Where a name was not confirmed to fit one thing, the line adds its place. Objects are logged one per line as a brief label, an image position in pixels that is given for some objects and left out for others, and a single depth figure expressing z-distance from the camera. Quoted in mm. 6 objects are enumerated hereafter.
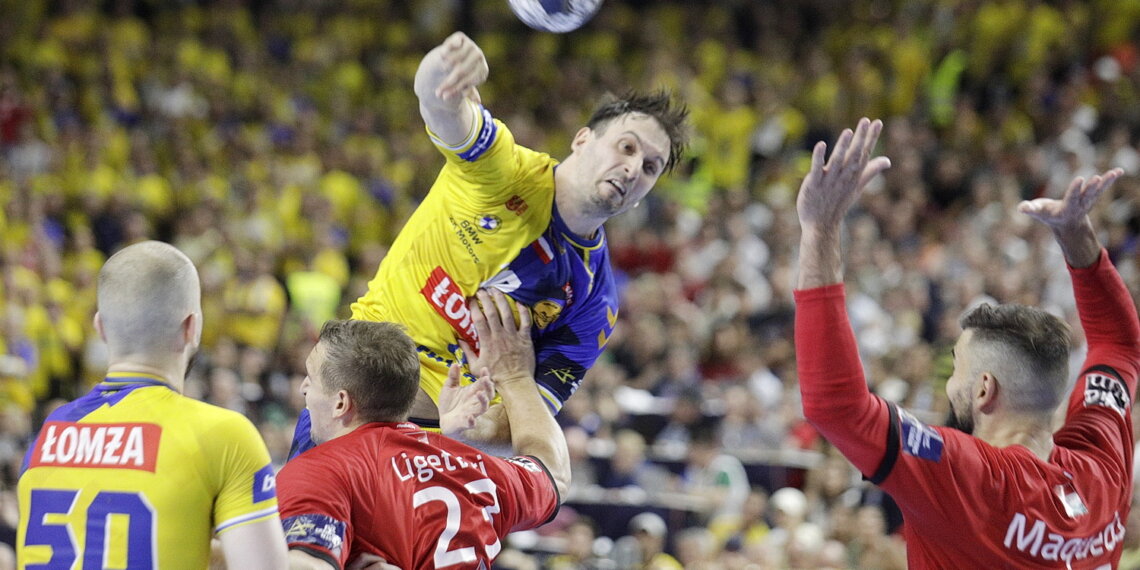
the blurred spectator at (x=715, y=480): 24094
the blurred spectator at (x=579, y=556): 21434
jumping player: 12133
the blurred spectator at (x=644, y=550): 21344
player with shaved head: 7695
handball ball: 11820
